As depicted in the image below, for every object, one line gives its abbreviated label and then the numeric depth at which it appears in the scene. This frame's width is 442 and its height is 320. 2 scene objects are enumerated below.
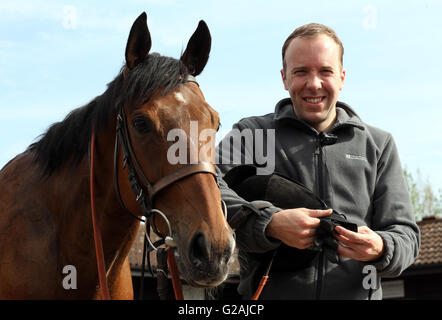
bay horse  2.78
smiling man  2.90
